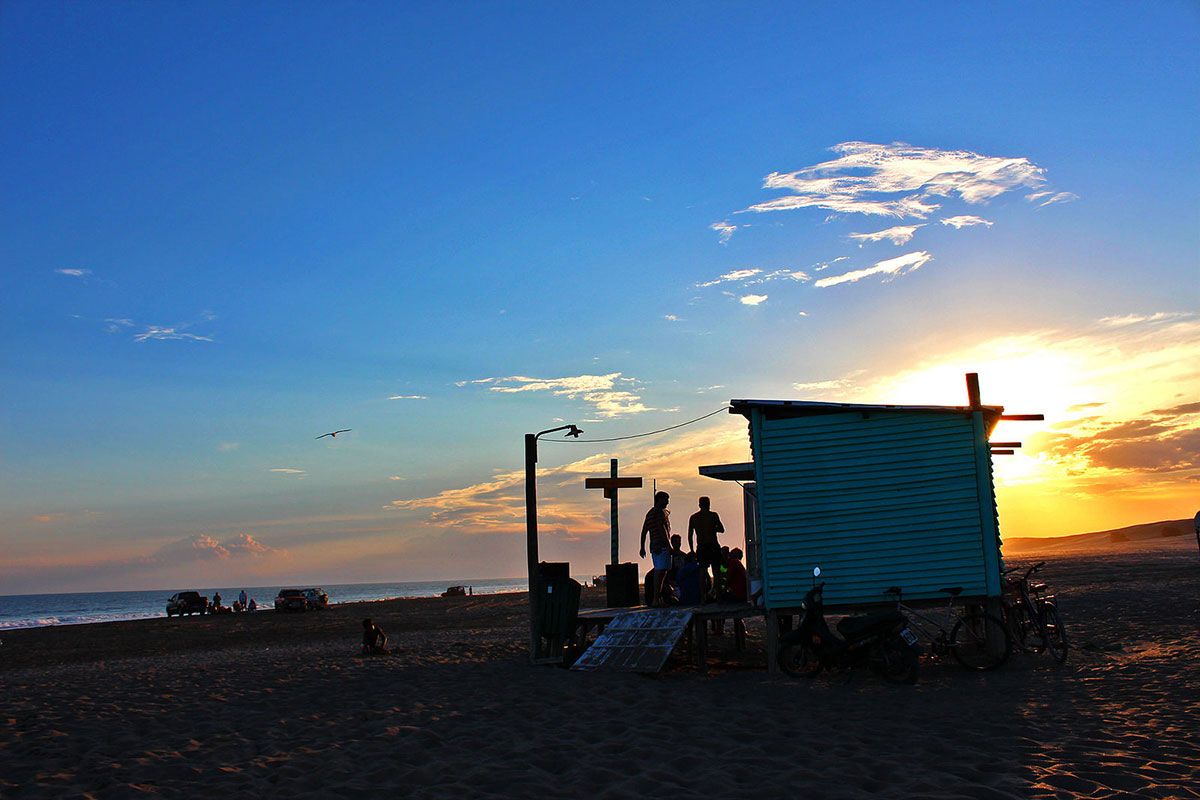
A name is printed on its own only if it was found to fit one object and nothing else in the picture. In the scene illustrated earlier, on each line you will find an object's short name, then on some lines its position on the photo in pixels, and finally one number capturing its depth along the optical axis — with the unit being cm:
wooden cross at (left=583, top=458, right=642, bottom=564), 2048
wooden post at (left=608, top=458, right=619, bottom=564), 2062
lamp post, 1572
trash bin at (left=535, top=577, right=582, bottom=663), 1591
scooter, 1245
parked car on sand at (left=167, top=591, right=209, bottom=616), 5416
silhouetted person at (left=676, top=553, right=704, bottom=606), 1603
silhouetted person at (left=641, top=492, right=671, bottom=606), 1689
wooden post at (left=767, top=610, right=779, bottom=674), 1408
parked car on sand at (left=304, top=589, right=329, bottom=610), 5012
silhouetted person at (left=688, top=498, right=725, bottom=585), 1691
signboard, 1394
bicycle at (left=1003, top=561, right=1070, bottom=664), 1325
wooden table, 1472
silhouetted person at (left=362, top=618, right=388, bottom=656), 1914
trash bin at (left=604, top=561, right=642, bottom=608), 1934
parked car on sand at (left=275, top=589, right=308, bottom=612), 4962
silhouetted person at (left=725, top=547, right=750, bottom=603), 1652
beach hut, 1384
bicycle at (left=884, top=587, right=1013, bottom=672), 1327
